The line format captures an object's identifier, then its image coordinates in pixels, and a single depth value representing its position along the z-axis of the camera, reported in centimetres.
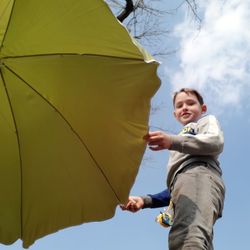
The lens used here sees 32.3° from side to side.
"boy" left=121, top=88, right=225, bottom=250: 241
